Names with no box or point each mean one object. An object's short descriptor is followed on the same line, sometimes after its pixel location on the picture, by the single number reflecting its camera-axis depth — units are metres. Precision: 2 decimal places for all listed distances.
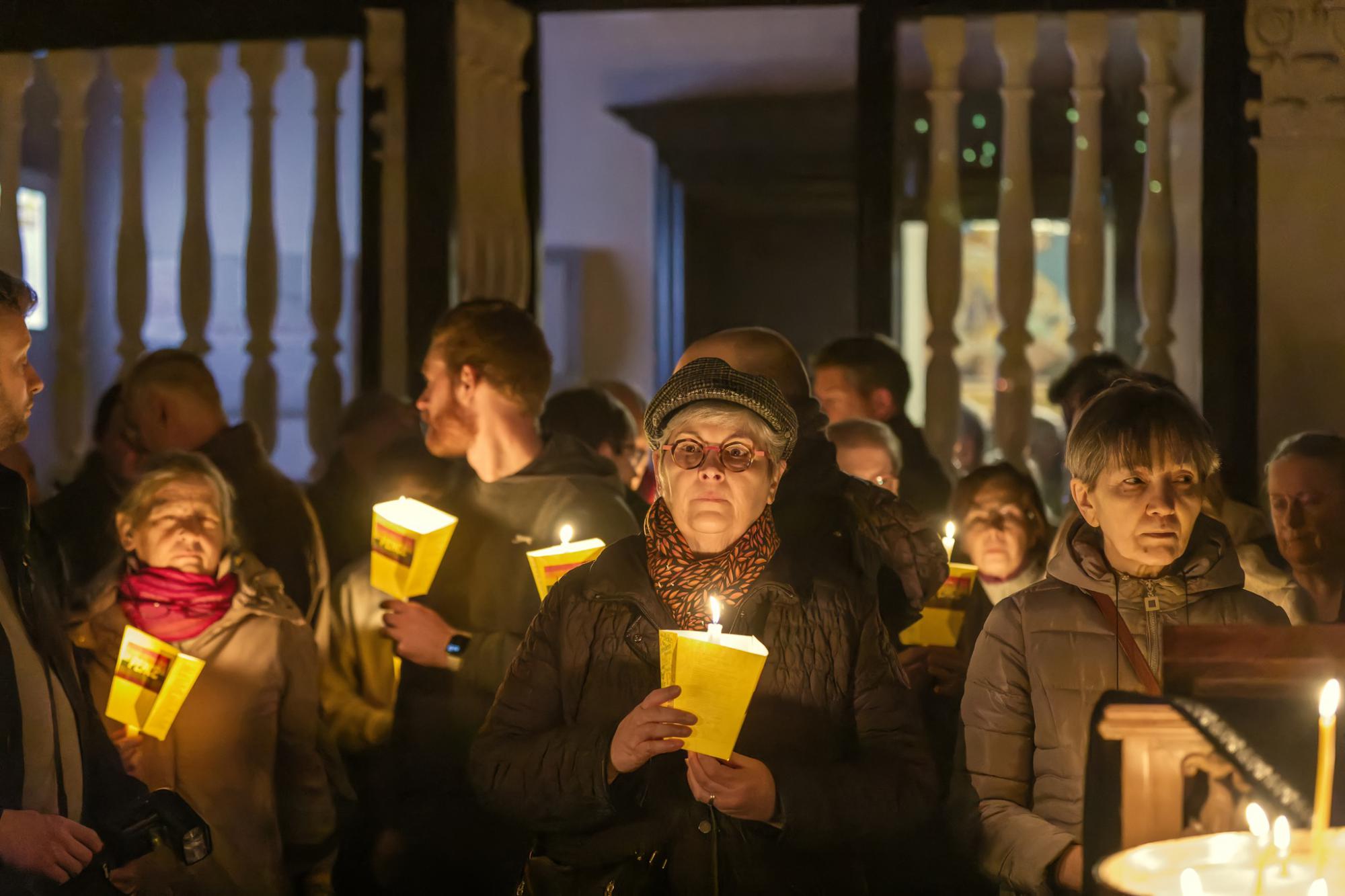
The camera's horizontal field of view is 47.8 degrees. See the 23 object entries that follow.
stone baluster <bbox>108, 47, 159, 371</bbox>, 6.02
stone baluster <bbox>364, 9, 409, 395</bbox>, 5.75
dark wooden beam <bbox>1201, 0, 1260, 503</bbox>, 5.08
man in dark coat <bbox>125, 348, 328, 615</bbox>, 4.12
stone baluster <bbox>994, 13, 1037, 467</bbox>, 5.41
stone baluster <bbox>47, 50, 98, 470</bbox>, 6.07
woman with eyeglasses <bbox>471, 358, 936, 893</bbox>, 2.44
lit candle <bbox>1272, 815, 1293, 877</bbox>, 1.70
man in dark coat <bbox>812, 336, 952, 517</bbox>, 4.40
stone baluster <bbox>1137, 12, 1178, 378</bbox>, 5.33
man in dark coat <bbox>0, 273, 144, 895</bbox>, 2.53
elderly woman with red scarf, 3.37
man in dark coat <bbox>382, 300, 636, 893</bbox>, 3.35
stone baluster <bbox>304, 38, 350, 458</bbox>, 5.93
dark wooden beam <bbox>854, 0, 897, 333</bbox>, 5.42
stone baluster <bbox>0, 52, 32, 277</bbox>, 5.93
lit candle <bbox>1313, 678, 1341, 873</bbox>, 1.71
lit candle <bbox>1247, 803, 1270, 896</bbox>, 1.73
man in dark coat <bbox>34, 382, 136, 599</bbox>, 4.45
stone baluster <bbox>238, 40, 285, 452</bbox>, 5.98
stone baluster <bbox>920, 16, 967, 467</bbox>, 5.52
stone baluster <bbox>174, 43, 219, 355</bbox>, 5.98
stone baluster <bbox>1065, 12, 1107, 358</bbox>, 5.32
